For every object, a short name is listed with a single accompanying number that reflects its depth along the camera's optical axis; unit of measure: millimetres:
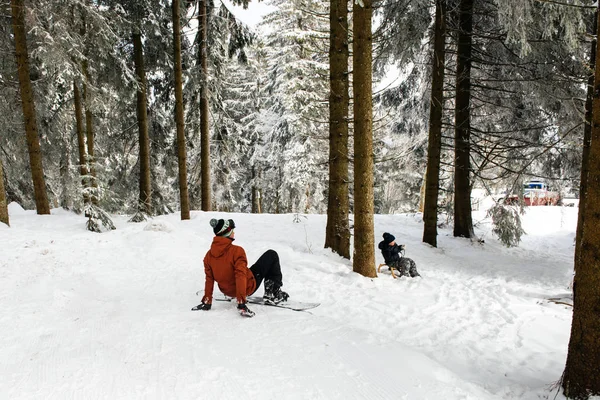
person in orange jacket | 4285
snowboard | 4730
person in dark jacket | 7195
